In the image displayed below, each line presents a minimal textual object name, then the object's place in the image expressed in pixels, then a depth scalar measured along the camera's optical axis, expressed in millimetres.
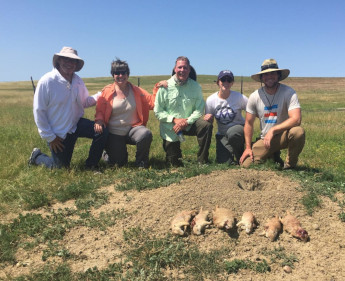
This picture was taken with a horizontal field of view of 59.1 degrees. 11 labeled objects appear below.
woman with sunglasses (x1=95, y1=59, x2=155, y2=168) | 5602
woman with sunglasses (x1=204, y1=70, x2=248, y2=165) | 5617
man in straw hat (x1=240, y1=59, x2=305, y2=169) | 4883
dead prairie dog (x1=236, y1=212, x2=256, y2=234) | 3275
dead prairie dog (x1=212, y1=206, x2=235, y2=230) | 3260
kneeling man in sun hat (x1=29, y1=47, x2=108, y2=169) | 5219
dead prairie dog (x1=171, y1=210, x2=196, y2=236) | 3297
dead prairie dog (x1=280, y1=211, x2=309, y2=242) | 3186
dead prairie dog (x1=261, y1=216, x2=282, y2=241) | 3199
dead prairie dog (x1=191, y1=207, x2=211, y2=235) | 3293
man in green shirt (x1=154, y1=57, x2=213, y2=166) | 5633
